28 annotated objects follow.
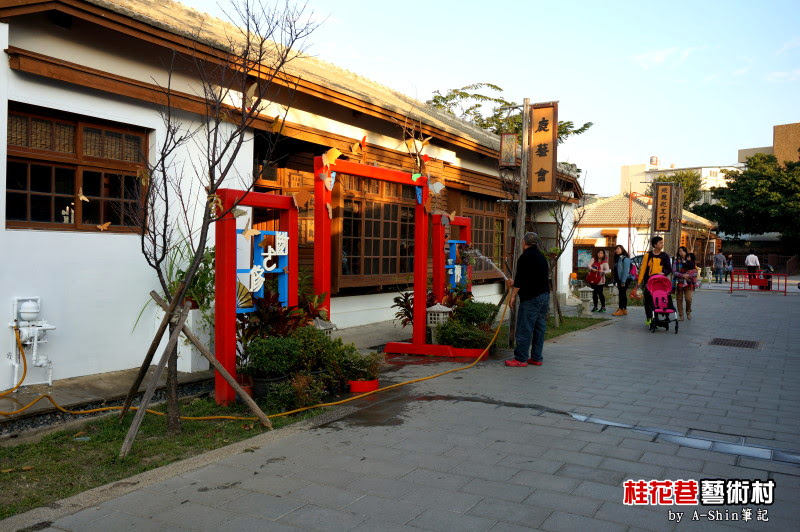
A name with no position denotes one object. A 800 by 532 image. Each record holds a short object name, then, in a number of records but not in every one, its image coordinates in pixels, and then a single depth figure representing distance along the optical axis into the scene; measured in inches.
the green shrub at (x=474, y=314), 400.8
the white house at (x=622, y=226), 1820.9
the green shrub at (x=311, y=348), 264.7
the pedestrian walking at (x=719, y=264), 1354.6
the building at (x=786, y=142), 2402.8
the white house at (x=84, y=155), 260.4
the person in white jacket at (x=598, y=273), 676.7
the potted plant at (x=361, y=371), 286.4
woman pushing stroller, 527.6
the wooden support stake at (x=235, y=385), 218.7
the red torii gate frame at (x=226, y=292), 251.6
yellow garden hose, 231.7
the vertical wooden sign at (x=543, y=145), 435.8
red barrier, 1096.8
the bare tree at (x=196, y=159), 309.4
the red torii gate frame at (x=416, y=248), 317.1
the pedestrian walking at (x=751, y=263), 1294.3
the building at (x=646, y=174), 3512.8
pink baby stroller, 516.7
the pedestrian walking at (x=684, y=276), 603.8
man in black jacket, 357.1
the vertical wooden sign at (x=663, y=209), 867.4
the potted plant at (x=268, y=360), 252.7
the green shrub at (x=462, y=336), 382.0
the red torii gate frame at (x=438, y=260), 414.6
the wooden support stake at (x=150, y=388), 197.2
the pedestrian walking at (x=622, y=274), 645.3
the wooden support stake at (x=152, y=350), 213.0
